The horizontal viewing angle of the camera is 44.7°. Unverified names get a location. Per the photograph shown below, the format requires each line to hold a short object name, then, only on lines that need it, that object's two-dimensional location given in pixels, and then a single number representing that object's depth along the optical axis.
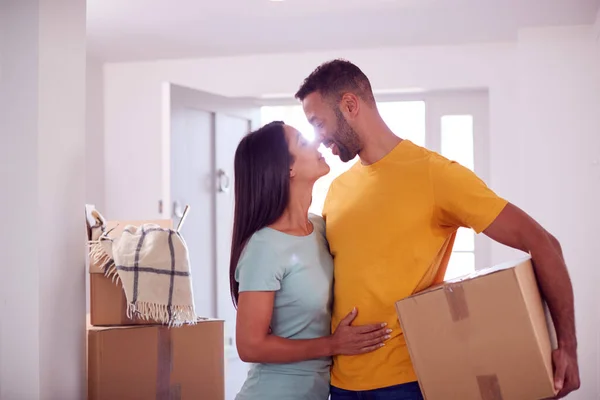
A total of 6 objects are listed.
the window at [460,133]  4.77
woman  1.62
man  1.49
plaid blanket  2.24
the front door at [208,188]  4.48
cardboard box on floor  2.31
